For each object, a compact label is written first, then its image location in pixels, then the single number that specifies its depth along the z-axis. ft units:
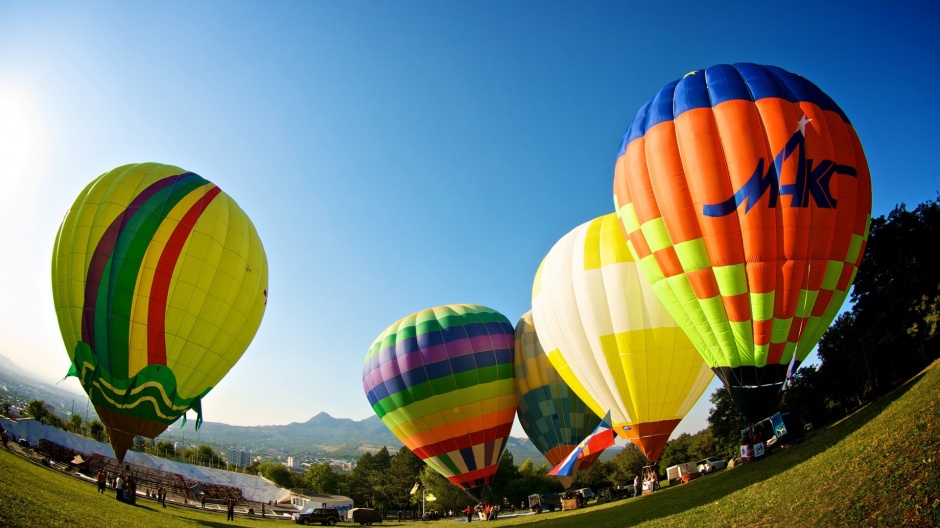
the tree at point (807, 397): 95.96
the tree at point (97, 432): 215.69
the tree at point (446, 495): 137.69
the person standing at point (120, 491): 51.67
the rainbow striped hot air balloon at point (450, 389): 67.26
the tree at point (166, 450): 222.40
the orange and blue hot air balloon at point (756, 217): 38.19
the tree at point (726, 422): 108.06
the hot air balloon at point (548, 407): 67.97
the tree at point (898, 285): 64.28
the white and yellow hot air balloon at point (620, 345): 50.96
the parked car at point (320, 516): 71.96
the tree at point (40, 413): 198.80
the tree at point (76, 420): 252.01
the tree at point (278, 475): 244.01
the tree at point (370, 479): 202.08
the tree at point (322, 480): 224.12
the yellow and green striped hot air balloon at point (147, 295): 43.91
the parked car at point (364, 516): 85.71
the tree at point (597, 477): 179.22
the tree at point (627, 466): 190.60
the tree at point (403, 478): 180.55
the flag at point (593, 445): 47.73
